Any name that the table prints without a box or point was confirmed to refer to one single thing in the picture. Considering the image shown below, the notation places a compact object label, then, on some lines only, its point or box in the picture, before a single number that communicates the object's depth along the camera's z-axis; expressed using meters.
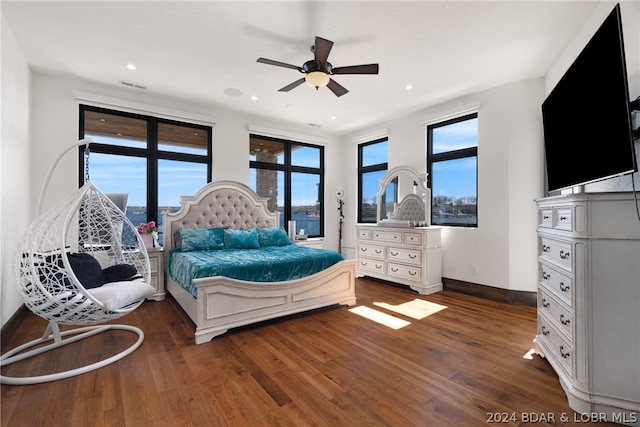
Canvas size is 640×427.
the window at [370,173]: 5.78
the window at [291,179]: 5.50
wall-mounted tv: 1.55
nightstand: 3.90
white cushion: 2.19
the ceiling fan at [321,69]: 2.64
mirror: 4.77
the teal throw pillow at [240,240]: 4.17
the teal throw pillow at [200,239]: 3.87
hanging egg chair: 2.06
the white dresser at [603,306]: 1.56
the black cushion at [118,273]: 2.69
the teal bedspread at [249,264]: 2.84
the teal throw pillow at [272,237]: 4.43
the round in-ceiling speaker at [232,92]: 4.06
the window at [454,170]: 4.31
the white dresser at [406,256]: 4.25
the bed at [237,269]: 2.72
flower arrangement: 4.00
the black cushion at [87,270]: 2.46
